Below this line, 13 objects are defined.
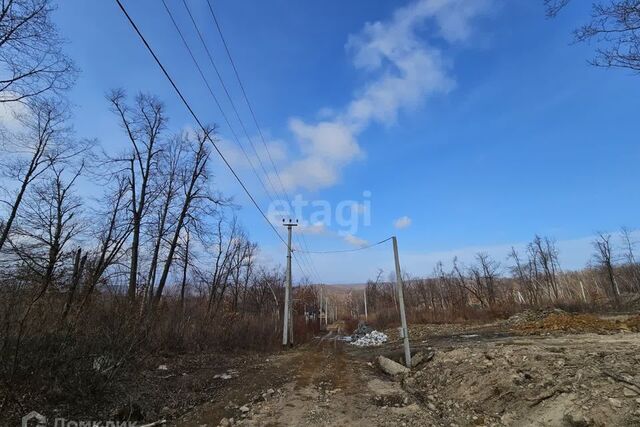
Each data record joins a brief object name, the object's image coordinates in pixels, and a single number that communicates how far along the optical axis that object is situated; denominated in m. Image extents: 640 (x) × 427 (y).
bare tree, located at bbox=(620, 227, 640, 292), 57.31
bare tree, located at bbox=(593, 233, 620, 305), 43.75
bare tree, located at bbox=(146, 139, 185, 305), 22.65
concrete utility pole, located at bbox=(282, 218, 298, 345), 26.29
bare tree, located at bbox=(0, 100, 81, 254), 19.15
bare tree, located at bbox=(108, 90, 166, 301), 22.33
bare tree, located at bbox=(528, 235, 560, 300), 54.27
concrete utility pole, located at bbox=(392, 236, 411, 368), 13.39
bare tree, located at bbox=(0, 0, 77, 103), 9.38
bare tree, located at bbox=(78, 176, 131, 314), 8.02
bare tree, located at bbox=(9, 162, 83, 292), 18.86
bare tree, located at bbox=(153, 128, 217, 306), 23.39
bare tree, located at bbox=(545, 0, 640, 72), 6.80
